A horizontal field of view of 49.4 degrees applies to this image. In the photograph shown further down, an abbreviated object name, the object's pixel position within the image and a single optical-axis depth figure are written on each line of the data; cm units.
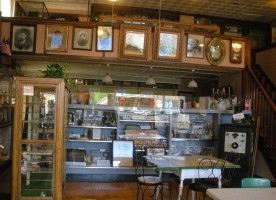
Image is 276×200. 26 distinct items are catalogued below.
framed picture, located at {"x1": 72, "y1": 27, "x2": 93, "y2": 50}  643
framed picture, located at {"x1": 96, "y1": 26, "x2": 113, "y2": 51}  645
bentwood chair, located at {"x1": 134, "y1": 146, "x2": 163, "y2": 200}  476
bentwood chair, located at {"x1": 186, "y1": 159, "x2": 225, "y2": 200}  446
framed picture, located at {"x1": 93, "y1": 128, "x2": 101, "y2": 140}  688
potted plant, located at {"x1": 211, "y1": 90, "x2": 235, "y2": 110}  729
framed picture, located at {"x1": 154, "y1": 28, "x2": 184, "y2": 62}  652
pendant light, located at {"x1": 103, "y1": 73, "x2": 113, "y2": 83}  782
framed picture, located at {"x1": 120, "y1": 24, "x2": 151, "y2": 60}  643
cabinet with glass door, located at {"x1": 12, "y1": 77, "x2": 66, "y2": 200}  452
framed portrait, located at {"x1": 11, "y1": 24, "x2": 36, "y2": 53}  626
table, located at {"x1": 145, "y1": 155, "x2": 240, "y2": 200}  451
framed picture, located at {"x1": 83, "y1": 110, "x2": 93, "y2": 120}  691
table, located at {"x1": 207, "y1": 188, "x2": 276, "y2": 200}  271
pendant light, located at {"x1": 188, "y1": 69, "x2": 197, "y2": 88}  831
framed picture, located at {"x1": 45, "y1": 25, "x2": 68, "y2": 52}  632
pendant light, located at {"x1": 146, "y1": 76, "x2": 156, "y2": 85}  811
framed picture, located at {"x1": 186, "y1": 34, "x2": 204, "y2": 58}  678
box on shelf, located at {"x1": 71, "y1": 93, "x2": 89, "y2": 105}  684
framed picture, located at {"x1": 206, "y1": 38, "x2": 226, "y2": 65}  691
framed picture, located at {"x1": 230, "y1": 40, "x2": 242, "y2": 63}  709
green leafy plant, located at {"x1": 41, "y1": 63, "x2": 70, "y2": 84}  473
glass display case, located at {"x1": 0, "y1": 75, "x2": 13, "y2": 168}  563
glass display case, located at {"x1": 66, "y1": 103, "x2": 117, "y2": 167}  677
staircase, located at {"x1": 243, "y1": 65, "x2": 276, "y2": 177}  638
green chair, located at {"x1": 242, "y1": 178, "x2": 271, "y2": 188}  334
